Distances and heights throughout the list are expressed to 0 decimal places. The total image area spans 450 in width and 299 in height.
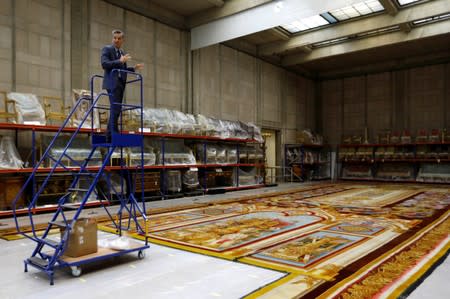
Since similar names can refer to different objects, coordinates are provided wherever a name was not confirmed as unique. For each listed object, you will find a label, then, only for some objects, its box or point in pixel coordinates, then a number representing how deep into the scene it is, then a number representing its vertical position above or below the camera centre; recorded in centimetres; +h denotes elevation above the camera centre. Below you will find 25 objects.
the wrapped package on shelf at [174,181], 1089 -86
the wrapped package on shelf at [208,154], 1205 -5
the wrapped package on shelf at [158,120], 1034 +98
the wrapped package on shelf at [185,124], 1120 +93
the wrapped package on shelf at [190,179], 1142 -84
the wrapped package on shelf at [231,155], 1298 -9
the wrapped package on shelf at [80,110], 878 +107
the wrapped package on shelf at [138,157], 991 -11
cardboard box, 400 -97
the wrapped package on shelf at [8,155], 770 -3
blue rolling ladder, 377 -99
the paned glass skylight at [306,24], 1377 +508
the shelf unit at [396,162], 1672 -52
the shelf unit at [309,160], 1808 -45
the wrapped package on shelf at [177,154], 1084 -4
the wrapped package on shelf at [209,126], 1215 +93
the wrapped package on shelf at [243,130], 1354 +85
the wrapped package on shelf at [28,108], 791 +101
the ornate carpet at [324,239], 355 -131
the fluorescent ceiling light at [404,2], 1209 +508
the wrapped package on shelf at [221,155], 1259 -9
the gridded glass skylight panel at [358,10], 1254 +514
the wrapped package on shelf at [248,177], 1369 -98
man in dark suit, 472 +107
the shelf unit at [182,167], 784 -41
